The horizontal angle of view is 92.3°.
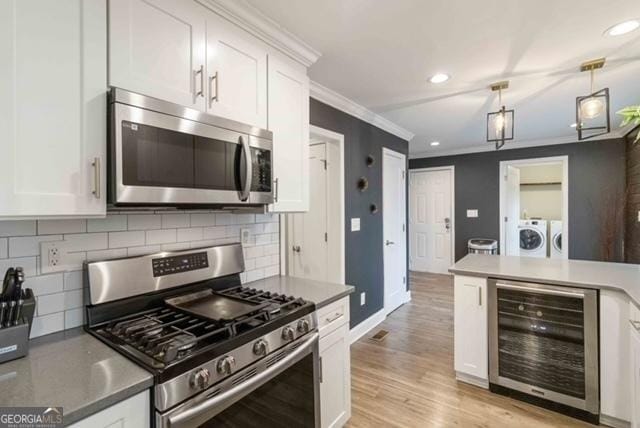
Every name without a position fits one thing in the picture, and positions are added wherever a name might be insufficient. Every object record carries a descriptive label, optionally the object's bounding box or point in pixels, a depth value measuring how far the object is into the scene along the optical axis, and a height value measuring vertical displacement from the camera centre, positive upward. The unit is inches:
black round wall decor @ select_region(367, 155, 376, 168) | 141.3 +24.6
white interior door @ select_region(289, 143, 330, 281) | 126.3 -7.1
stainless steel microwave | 44.7 +9.9
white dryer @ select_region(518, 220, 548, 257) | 246.1 -20.7
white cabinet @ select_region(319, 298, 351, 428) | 69.1 -37.5
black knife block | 39.6 -15.9
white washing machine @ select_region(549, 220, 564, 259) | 241.2 -20.5
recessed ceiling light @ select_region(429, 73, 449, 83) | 98.7 +44.4
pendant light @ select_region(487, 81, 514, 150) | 100.0 +29.5
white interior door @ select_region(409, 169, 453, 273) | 241.4 -6.3
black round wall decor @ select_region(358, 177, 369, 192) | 135.0 +13.1
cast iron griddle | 54.6 -17.8
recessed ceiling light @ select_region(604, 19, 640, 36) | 70.1 +43.3
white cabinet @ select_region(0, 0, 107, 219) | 37.1 +14.1
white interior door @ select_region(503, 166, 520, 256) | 217.3 -2.3
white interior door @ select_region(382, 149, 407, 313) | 157.2 -7.8
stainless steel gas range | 40.6 -18.6
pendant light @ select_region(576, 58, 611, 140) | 82.2 +29.5
